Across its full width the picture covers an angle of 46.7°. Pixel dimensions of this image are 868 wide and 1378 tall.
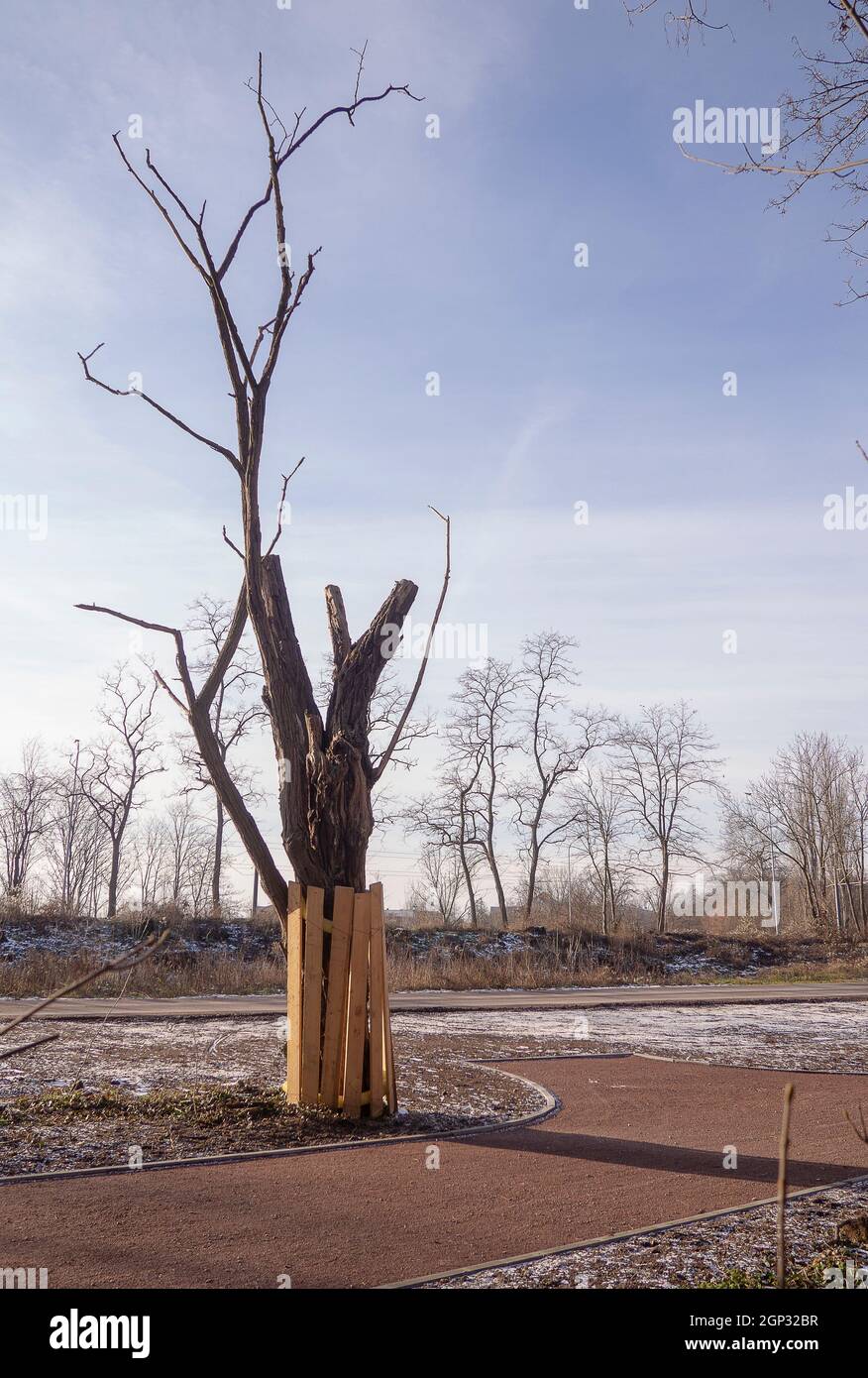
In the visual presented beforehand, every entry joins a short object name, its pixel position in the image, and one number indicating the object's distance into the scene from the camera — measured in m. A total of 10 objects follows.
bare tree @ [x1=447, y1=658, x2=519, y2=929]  48.19
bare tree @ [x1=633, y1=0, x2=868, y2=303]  5.82
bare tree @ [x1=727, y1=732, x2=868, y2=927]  52.97
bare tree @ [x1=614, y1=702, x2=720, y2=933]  50.25
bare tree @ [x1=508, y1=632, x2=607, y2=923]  47.94
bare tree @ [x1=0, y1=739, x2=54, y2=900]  50.34
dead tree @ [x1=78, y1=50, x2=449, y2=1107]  8.51
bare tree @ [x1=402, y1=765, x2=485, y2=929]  48.25
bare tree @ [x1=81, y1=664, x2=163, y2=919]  43.66
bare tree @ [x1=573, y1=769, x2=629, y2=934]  49.38
